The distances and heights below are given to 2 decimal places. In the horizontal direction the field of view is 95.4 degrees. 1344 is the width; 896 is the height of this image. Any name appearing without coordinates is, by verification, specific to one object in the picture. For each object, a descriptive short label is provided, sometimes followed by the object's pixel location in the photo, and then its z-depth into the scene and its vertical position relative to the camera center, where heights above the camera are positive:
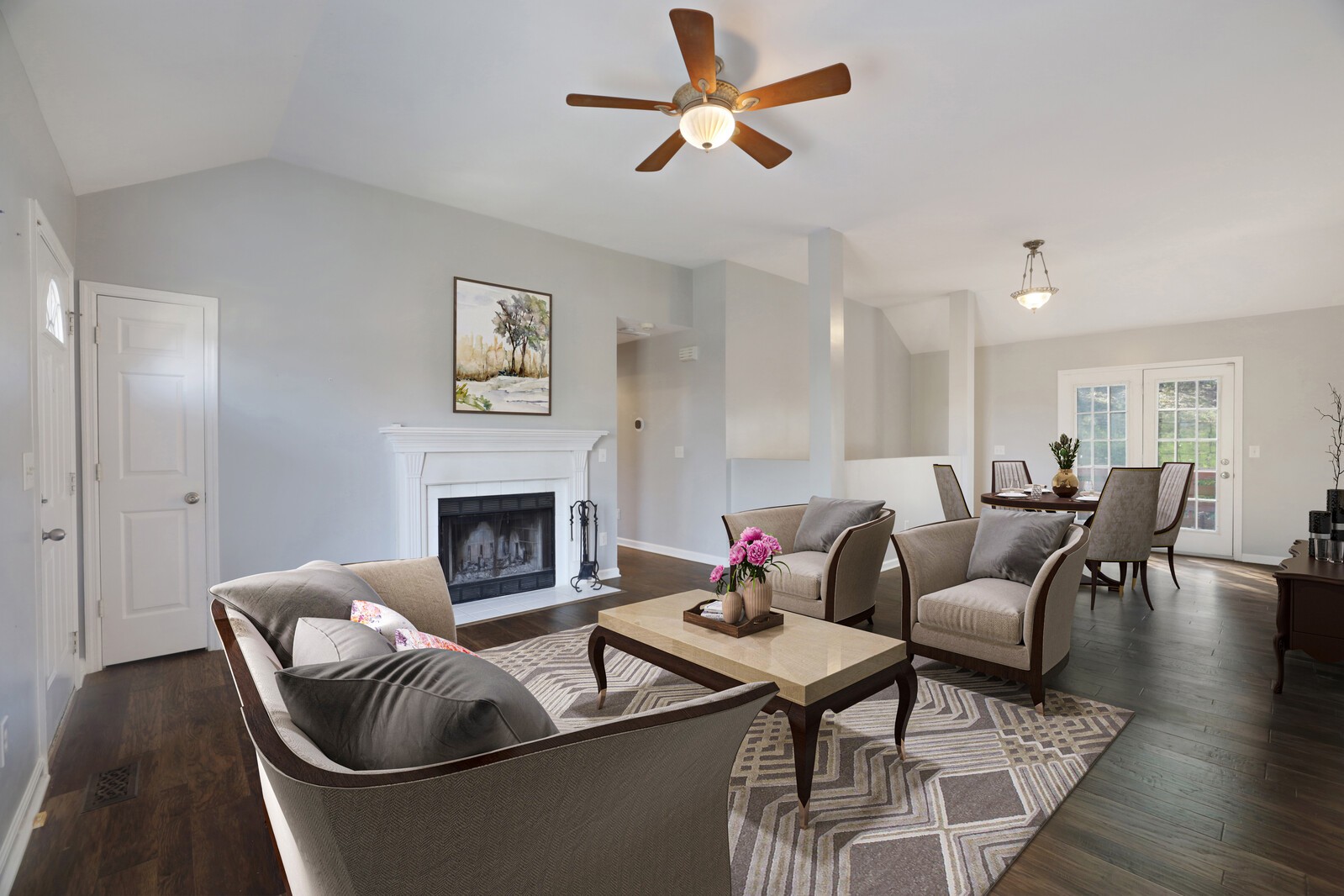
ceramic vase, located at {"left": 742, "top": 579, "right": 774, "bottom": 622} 2.42 -0.62
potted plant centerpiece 4.80 -0.26
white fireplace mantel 4.09 -0.13
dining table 4.50 -0.47
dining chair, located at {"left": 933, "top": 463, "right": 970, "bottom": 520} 4.72 -0.41
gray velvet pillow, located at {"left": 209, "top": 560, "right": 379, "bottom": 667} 1.58 -0.42
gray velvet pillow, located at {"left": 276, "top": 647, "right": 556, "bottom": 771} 0.89 -0.40
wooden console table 2.64 -0.76
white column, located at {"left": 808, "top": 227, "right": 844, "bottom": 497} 4.96 +0.69
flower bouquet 2.40 -0.54
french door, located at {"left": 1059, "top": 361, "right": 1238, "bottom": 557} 6.14 +0.14
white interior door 3.17 -0.18
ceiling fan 2.33 +1.45
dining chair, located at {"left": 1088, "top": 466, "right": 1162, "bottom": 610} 4.23 -0.55
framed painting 4.44 +0.71
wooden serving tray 2.35 -0.72
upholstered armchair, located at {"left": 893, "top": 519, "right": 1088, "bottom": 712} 2.59 -0.77
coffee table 1.86 -0.75
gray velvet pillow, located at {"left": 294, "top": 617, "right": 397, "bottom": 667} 1.25 -0.42
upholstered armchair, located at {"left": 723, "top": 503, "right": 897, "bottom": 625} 3.35 -0.77
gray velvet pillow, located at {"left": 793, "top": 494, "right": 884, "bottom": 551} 3.75 -0.49
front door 2.34 -0.12
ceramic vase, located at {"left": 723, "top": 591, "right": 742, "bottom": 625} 2.40 -0.65
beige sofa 0.78 -0.53
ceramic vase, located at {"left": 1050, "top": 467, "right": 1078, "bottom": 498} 4.80 -0.34
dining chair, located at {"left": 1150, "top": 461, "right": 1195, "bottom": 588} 4.81 -0.50
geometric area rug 1.68 -1.16
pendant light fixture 5.18 +1.27
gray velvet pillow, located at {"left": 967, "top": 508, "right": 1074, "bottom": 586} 2.98 -0.52
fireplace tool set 5.00 -0.82
